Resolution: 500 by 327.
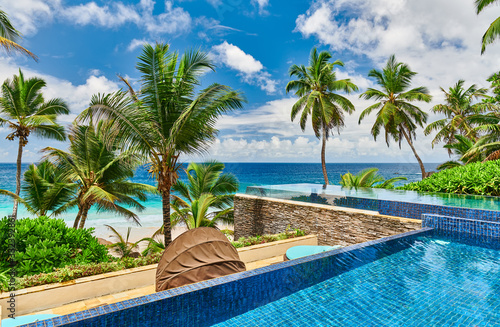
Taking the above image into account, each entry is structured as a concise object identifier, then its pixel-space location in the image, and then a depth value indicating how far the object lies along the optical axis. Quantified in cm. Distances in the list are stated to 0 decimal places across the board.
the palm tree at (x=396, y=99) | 1568
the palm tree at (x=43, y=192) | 925
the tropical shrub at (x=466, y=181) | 686
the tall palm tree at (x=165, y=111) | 616
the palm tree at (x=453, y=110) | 1964
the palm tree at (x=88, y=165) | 914
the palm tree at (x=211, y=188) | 1102
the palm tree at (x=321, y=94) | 1523
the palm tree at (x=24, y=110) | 1051
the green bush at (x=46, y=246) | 505
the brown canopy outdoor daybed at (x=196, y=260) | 335
